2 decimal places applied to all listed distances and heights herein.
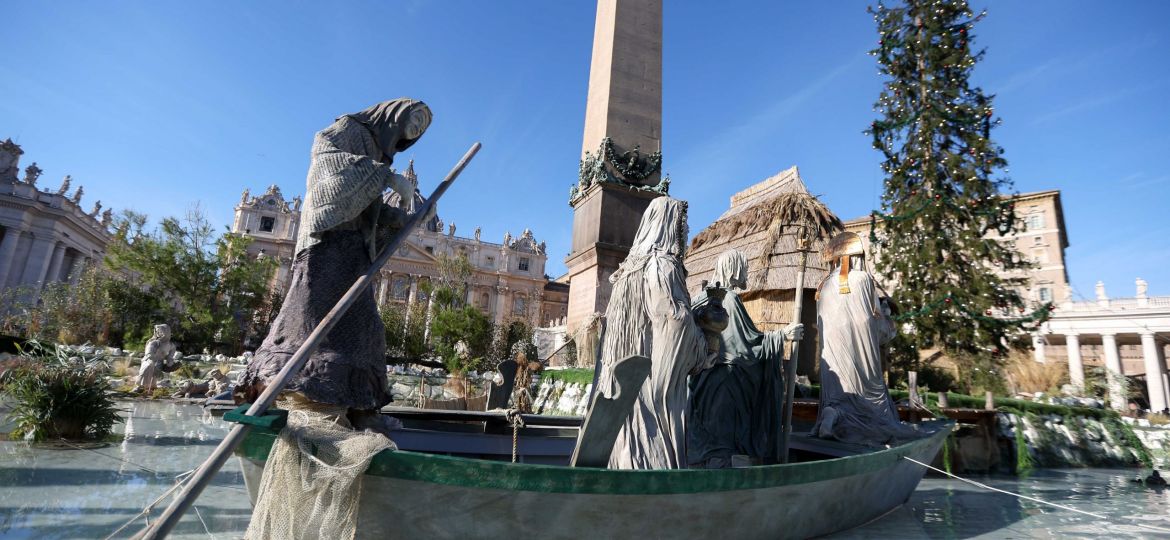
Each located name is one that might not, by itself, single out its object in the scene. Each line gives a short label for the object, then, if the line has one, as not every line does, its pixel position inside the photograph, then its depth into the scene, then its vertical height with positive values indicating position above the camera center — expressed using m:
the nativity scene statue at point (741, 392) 4.30 -0.07
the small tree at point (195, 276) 23.28 +3.12
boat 1.96 -0.52
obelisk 9.52 +4.31
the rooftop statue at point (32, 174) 41.30 +12.15
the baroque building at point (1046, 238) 40.19 +12.79
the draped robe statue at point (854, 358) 5.30 +0.35
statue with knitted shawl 2.45 +0.36
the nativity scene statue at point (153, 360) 12.77 -0.43
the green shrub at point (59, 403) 5.92 -0.75
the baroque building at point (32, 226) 39.12 +8.08
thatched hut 13.84 +3.61
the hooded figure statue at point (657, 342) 3.00 +0.21
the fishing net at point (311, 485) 1.86 -0.46
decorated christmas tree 12.50 +5.03
